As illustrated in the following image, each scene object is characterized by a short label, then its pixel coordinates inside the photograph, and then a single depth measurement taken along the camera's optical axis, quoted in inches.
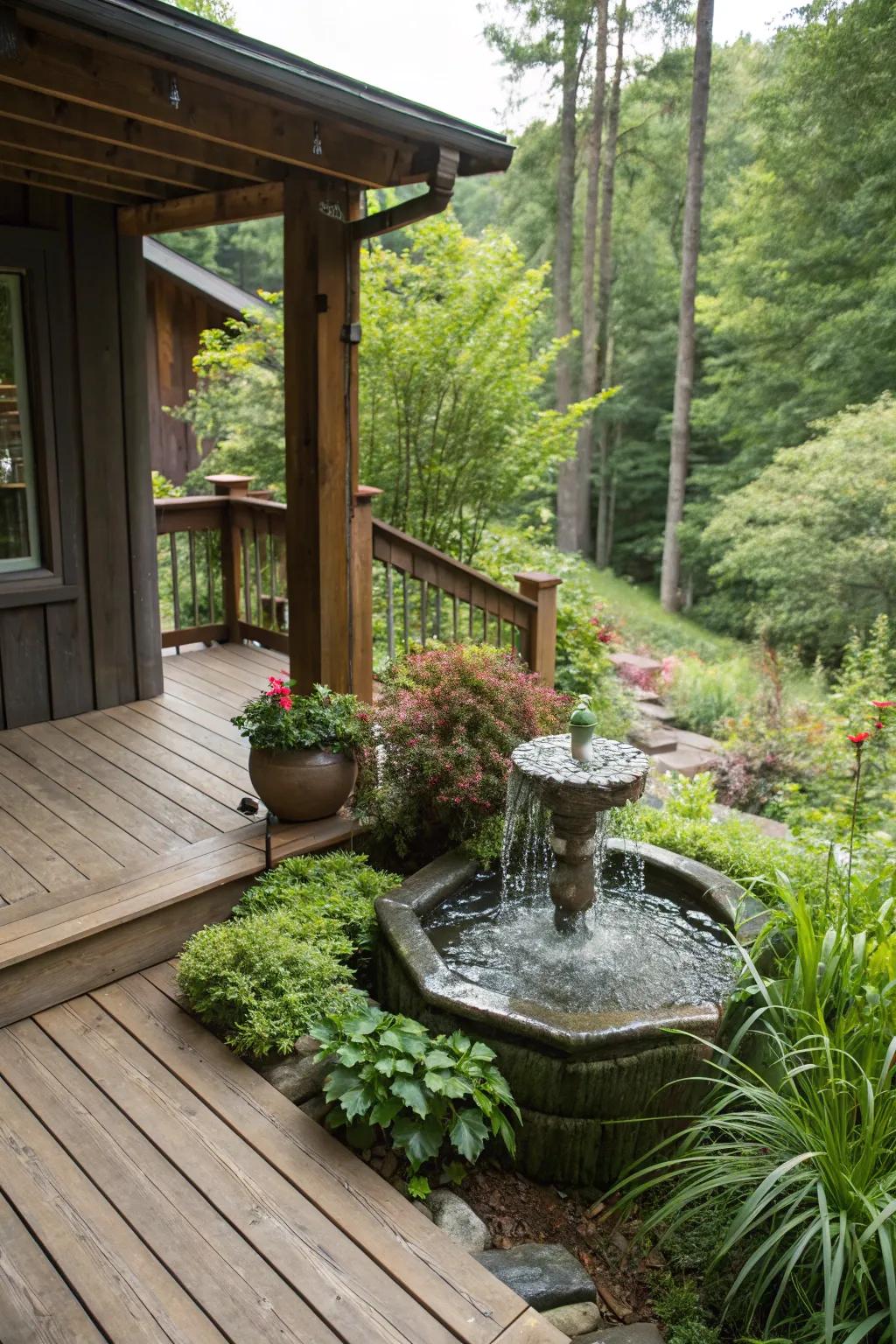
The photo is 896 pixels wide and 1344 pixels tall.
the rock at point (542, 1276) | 94.8
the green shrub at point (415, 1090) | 103.2
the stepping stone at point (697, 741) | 325.7
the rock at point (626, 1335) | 91.7
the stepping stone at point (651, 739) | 315.3
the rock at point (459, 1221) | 100.0
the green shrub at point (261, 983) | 116.3
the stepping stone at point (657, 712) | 363.6
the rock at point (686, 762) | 297.6
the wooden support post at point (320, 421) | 152.5
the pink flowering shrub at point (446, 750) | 152.9
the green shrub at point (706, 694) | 361.7
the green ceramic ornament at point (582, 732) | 129.2
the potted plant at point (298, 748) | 153.7
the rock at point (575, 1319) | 93.2
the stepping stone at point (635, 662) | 404.5
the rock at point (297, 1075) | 113.3
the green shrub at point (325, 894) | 134.3
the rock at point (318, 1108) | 110.0
